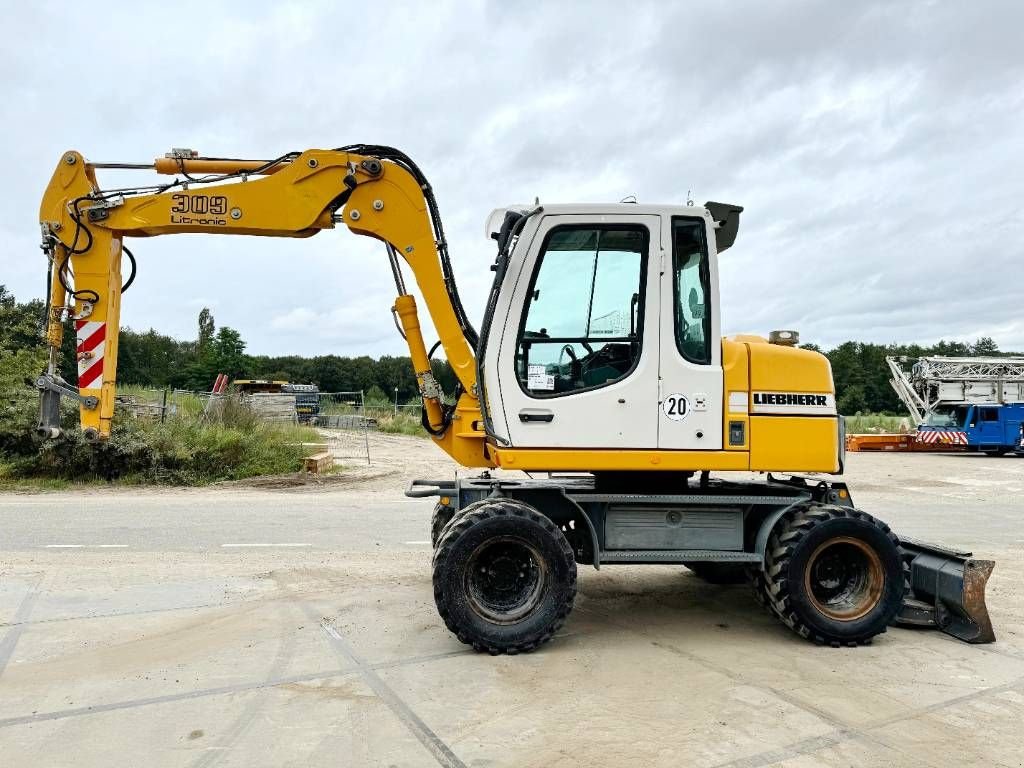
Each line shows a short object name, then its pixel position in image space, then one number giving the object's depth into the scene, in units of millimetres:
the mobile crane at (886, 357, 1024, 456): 26969
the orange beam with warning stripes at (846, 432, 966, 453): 28516
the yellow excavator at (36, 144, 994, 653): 5203
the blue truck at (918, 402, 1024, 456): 26781
